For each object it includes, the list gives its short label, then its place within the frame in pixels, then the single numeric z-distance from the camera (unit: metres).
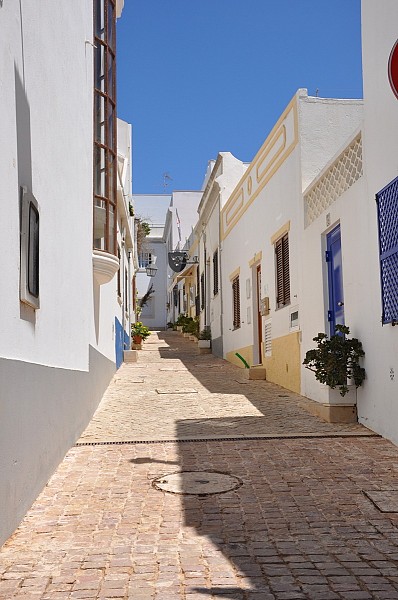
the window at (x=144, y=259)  41.97
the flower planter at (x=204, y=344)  22.25
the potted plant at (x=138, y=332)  22.57
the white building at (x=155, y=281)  42.62
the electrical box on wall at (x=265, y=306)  13.62
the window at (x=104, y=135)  10.07
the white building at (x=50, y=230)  4.60
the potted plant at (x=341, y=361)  8.22
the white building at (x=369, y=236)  7.10
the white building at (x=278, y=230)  10.95
